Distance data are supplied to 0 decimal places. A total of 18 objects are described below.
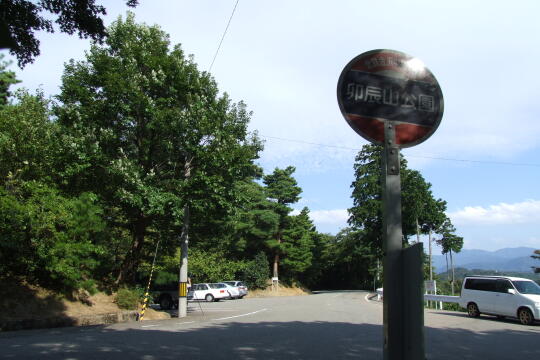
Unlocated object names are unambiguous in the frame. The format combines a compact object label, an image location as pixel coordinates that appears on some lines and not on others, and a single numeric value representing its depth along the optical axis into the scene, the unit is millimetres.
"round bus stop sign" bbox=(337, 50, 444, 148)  2557
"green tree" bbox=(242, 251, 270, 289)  49375
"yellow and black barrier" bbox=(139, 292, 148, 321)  16603
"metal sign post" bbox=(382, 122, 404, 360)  2107
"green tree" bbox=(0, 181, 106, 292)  13727
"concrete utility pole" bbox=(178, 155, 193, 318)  18031
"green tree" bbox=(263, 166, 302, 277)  52656
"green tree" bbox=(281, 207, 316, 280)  52906
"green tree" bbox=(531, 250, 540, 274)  25641
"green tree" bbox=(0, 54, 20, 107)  28353
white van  15779
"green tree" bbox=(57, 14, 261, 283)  16812
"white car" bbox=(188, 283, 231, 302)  35750
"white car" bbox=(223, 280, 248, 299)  40656
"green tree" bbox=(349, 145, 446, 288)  46906
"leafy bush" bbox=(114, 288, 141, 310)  17438
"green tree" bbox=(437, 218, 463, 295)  53750
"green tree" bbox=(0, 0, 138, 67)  7922
